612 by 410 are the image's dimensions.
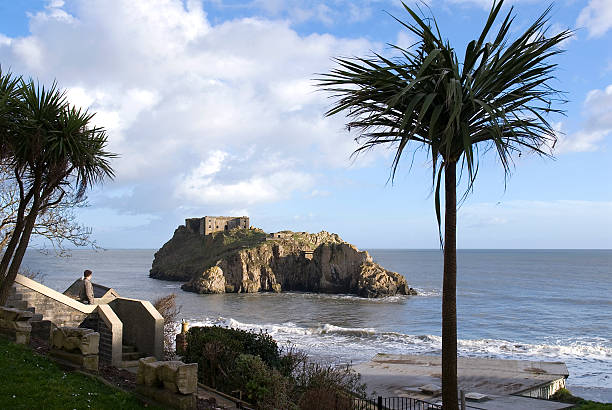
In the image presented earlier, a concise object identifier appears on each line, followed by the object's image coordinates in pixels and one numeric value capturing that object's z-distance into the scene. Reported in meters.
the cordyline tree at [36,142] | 12.62
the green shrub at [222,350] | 10.34
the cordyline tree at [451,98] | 6.51
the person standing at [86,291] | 12.65
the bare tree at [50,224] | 17.50
